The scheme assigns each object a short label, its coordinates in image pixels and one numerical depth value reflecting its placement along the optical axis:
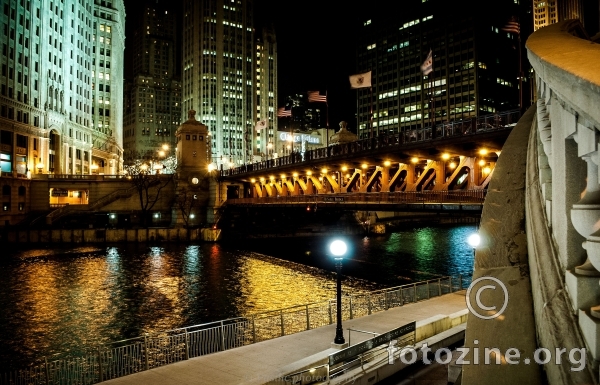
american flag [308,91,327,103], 51.77
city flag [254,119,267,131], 68.00
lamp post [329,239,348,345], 14.32
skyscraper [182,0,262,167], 190.62
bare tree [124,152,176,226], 81.79
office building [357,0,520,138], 160.62
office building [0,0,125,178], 86.00
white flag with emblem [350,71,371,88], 42.22
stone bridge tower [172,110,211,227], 82.94
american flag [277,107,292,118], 58.37
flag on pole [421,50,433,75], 36.94
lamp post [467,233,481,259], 19.68
